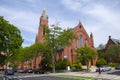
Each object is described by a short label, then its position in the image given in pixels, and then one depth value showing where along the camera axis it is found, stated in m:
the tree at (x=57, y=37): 25.56
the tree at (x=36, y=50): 29.41
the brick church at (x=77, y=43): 32.28
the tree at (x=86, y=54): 25.91
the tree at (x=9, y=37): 19.61
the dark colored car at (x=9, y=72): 25.67
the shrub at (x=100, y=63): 32.69
